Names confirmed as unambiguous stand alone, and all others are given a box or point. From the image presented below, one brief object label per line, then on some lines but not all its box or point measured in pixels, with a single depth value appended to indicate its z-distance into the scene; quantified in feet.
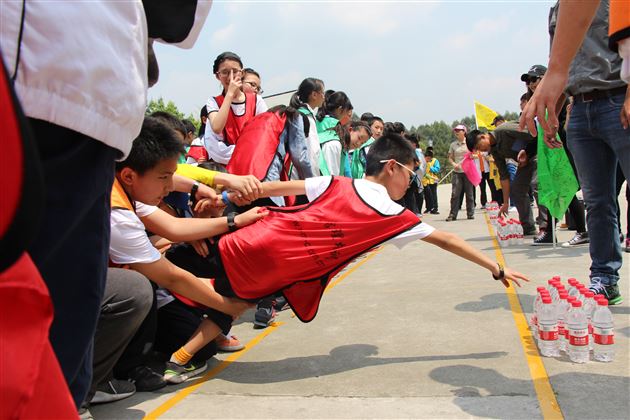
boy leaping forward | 10.60
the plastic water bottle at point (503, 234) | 24.81
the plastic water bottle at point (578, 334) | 9.54
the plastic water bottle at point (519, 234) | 25.00
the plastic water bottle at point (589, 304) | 10.31
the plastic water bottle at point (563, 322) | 10.18
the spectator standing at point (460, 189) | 40.47
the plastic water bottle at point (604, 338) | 9.60
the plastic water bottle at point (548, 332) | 10.13
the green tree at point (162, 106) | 159.32
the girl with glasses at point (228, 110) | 17.15
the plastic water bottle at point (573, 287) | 11.12
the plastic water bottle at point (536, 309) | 10.60
